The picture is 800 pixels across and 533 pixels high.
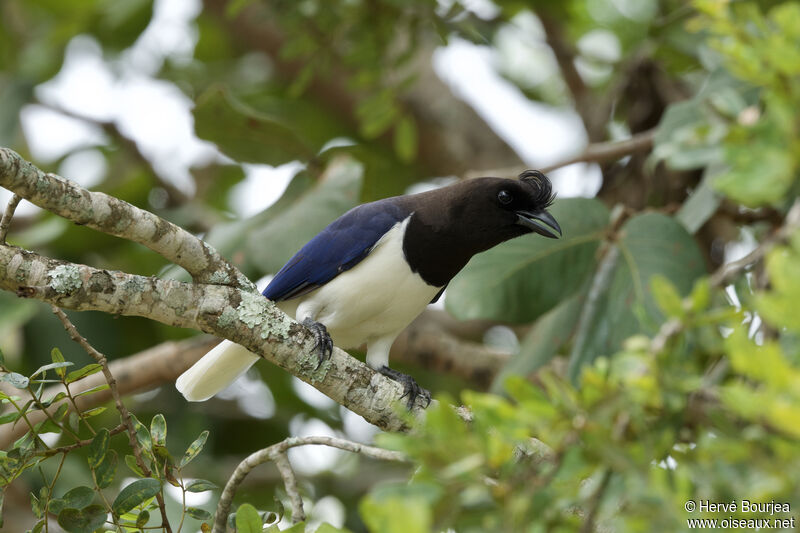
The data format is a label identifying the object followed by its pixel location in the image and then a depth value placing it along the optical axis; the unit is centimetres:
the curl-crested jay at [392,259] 723
